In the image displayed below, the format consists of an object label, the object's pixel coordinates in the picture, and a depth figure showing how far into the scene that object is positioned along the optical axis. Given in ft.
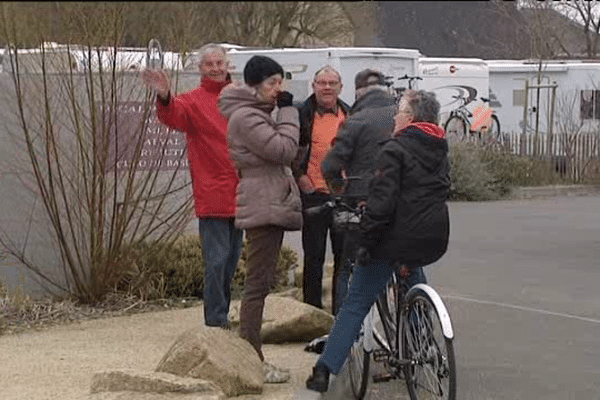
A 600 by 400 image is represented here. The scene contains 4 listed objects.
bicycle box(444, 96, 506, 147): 81.42
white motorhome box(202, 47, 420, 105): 80.94
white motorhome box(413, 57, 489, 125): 100.17
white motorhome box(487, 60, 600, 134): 102.22
